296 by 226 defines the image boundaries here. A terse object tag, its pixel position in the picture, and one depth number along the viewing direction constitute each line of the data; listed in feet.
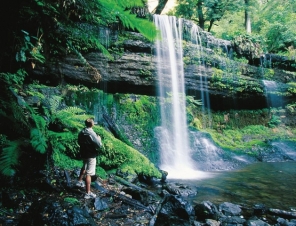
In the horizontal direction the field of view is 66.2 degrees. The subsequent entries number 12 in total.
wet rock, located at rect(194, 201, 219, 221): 13.24
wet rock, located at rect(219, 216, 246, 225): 12.94
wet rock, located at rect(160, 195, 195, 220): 11.74
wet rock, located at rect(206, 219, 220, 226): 12.08
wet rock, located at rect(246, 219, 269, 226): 12.63
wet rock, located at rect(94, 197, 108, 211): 11.72
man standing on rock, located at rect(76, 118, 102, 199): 13.69
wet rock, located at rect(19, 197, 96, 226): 7.22
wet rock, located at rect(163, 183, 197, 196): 18.30
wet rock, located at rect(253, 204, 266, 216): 15.05
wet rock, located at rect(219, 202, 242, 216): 14.60
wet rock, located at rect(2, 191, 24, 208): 10.02
